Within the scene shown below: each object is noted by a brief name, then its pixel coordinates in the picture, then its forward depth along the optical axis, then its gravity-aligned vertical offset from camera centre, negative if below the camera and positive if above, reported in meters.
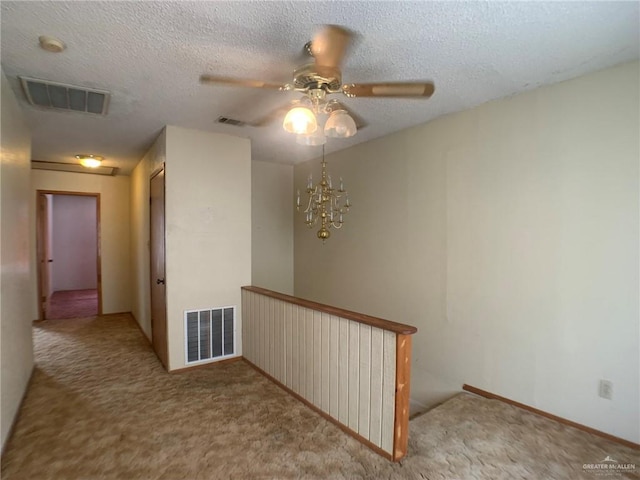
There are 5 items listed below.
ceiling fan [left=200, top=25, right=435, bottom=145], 1.75 +0.80
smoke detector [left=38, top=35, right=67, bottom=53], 1.86 +1.07
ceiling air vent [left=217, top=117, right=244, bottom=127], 3.19 +1.07
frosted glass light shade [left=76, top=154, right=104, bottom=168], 4.52 +0.96
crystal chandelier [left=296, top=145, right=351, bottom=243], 4.28 +0.30
